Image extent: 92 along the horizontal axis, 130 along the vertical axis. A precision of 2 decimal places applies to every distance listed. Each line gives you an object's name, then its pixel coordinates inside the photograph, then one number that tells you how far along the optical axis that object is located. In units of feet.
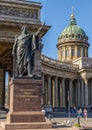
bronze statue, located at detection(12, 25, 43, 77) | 42.20
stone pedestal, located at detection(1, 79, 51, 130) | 39.48
